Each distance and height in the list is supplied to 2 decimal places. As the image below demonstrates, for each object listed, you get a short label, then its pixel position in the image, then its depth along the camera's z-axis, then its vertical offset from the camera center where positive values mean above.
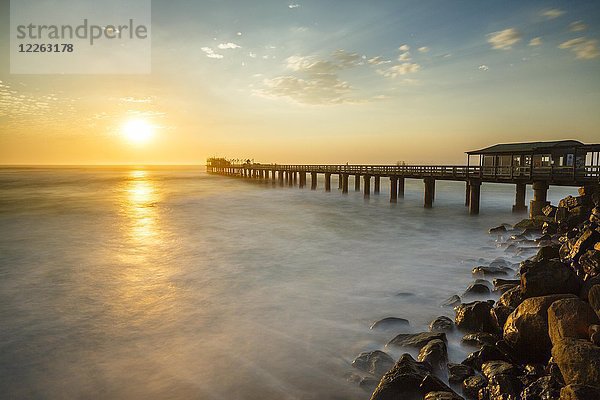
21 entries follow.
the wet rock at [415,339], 6.07 -3.05
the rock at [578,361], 3.69 -2.09
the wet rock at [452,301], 8.48 -3.16
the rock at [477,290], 8.91 -2.99
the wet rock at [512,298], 6.28 -2.28
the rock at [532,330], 4.93 -2.29
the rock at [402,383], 4.47 -2.83
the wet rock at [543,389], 3.86 -2.48
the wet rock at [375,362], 5.64 -3.23
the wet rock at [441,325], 6.91 -3.07
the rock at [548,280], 5.79 -1.77
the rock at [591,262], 6.81 -1.70
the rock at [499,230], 17.66 -2.63
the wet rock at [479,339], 5.90 -2.88
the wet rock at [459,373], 4.99 -2.94
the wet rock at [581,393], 3.30 -2.13
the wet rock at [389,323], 7.48 -3.28
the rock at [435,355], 5.31 -2.89
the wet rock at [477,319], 6.42 -2.77
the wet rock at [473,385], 4.64 -2.93
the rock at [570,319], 4.46 -1.90
